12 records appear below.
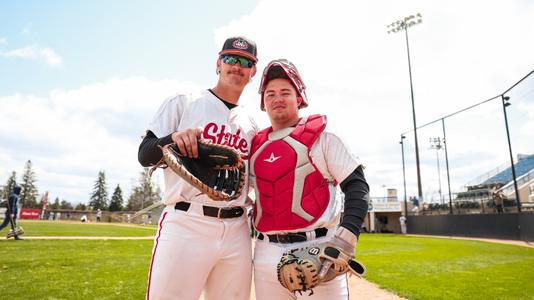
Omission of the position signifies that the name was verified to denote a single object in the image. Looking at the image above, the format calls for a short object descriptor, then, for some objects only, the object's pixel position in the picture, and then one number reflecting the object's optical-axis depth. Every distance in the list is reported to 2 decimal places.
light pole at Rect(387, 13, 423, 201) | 29.47
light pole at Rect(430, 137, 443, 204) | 27.92
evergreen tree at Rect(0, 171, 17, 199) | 71.38
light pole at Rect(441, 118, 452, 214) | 24.17
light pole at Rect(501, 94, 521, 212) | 16.88
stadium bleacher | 20.28
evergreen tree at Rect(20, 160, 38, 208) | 66.60
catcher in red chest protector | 1.90
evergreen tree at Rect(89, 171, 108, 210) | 80.50
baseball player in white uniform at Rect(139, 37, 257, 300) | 2.06
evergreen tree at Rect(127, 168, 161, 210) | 65.50
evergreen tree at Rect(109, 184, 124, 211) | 75.88
